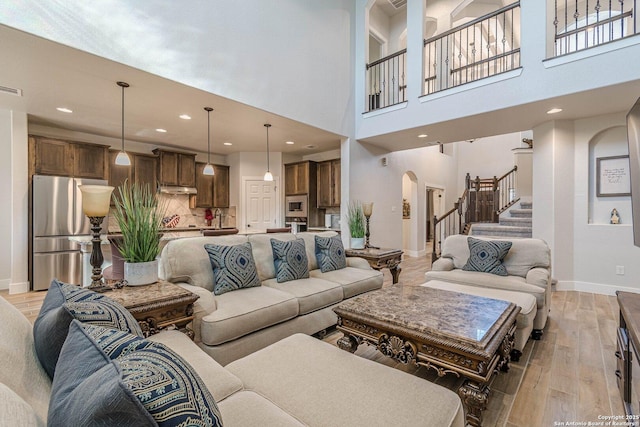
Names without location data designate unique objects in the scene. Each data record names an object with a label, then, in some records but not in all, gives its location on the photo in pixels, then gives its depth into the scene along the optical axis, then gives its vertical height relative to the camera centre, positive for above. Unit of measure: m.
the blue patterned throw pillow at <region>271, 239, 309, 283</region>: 2.85 -0.48
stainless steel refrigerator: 4.29 -0.25
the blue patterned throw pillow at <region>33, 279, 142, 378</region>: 0.87 -0.35
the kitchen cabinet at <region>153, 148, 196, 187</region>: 5.95 +0.94
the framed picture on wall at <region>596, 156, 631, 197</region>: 4.15 +0.53
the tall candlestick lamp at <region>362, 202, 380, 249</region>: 3.95 +0.05
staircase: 5.74 -0.28
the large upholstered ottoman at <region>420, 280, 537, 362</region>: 2.23 -0.73
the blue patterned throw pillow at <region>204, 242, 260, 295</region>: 2.46 -0.48
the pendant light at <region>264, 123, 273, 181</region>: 5.28 +0.64
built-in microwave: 6.83 +0.15
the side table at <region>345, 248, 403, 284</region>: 3.60 -0.56
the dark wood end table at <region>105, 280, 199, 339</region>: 1.75 -0.57
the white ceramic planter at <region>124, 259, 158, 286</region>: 2.04 -0.43
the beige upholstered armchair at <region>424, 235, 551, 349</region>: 2.45 -0.68
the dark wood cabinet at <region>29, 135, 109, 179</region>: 4.44 +0.88
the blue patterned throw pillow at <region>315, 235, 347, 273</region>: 3.32 -0.48
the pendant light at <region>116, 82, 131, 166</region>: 3.58 +0.66
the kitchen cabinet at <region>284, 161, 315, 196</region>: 6.75 +0.84
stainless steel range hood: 5.96 +0.48
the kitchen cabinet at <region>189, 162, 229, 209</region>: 6.66 +0.55
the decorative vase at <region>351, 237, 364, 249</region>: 3.97 -0.41
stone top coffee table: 1.49 -0.69
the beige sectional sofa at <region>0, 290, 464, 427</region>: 0.86 -0.73
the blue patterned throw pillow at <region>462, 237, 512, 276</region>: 3.18 -0.49
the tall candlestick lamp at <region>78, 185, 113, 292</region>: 1.90 -0.01
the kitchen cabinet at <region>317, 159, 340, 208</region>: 6.48 +0.65
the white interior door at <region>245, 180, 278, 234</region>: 6.92 +0.20
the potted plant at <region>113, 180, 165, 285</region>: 2.00 -0.16
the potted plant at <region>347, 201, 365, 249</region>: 3.98 -0.26
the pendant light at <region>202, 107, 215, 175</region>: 4.02 +1.42
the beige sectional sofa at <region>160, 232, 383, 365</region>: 2.03 -0.71
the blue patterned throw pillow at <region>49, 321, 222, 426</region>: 0.52 -0.35
